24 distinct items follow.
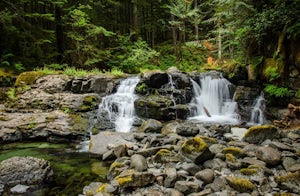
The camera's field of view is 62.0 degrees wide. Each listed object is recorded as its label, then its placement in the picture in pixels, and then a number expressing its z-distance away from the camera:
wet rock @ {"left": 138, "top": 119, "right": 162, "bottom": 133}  8.49
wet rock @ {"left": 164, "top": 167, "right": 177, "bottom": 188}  4.48
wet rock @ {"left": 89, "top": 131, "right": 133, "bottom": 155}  7.03
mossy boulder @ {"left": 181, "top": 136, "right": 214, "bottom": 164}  5.23
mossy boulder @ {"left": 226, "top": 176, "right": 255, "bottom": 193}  4.18
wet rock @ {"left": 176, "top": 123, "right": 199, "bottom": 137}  7.61
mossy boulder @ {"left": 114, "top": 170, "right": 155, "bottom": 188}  4.46
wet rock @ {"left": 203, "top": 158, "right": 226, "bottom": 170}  5.03
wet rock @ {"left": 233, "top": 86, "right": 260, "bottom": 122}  11.03
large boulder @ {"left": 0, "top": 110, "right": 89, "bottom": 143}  8.38
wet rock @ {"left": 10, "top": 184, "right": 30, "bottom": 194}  4.69
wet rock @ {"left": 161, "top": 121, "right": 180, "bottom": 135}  8.25
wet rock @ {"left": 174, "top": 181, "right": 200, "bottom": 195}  4.23
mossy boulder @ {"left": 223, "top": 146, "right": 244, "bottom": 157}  5.52
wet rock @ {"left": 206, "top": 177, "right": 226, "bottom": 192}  4.32
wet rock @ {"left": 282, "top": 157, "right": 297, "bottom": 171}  4.89
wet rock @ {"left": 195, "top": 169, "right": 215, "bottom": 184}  4.54
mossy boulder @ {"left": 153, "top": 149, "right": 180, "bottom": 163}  5.48
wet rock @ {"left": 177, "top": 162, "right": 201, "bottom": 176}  4.89
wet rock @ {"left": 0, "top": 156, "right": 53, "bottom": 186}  5.01
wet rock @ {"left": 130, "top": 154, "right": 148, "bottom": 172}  5.11
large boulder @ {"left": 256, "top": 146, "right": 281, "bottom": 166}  5.06
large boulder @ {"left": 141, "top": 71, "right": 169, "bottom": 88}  11.70
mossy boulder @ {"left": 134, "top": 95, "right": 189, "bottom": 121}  9.99
